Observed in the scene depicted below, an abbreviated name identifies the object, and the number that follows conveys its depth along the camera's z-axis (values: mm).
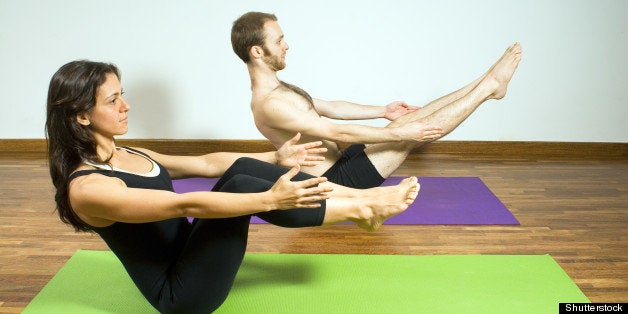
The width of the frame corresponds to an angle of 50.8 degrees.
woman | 1797
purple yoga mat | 3104
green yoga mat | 2264
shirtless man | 2842
